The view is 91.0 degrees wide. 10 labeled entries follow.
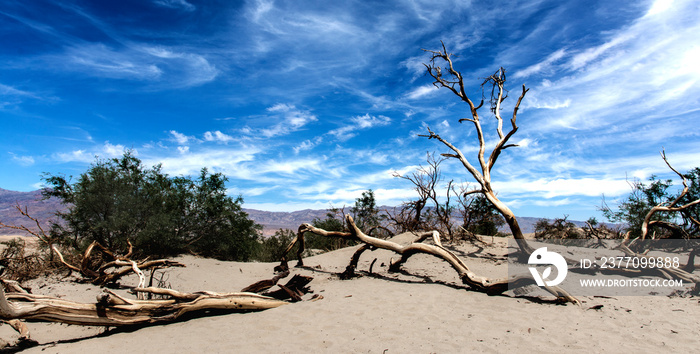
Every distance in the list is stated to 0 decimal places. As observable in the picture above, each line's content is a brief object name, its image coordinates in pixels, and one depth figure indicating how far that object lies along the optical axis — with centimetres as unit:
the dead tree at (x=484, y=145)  898
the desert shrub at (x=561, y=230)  1305
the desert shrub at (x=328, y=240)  1555
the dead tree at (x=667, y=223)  913
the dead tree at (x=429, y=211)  1161
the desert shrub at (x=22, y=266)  821
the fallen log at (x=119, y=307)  441
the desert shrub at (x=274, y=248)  1392
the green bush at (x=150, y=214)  1148
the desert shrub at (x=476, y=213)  1144
